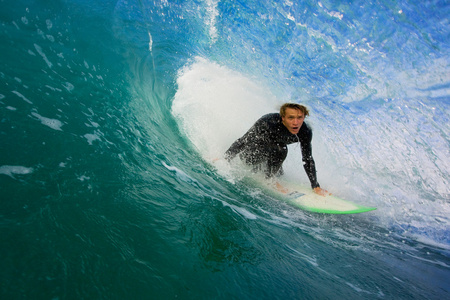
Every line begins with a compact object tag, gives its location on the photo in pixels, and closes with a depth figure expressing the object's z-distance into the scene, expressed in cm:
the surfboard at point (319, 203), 400
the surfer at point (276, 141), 394
